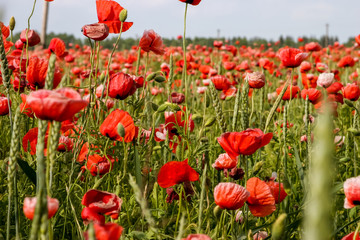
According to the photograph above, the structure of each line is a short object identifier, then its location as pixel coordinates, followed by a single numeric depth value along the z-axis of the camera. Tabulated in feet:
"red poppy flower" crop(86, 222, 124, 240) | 3.89
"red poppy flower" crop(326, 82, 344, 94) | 8.71
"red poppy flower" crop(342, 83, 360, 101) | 7.10
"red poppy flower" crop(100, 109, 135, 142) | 5.26
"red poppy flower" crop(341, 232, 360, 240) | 4.35
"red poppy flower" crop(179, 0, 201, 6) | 5.68
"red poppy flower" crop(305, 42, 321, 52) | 13.33
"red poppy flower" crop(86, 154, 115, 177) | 5.29
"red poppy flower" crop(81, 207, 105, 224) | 4.45
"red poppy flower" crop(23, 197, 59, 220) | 4.10
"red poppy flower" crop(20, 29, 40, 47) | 6.55
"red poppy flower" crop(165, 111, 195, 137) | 5.91
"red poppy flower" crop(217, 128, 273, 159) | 4.80
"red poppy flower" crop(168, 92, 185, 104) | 7.02
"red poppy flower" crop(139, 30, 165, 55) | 5.98
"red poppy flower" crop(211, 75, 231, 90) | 8.07
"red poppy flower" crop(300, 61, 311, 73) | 11.04
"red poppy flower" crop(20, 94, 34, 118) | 5.79
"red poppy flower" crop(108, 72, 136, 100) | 5.64
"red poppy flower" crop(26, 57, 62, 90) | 5.48
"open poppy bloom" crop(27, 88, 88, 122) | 4.04
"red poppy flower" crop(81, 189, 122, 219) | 4.45
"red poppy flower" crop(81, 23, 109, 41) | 5.45
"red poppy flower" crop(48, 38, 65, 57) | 6.56
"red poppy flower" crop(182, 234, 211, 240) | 4.07
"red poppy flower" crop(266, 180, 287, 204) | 5.14
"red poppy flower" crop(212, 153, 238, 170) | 5.15
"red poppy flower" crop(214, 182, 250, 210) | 4.55
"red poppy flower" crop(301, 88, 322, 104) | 6.94
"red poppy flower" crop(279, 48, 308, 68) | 6.27
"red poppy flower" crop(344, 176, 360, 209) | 4.66
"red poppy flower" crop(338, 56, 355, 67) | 12.53
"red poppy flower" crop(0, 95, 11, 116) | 5.76
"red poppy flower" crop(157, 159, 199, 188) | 4.92
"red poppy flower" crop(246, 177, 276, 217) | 4.86
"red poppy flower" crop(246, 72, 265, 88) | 6.40
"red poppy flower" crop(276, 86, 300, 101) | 6.83
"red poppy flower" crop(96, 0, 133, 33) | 5.77
